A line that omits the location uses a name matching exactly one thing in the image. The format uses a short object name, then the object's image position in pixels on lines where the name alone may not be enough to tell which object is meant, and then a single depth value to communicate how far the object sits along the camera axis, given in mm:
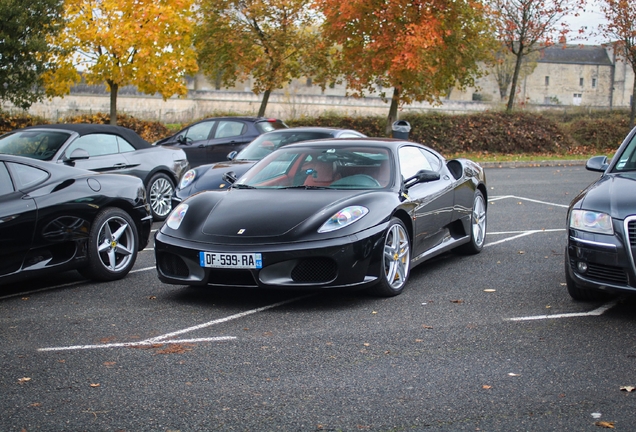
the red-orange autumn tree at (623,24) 36188
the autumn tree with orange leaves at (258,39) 30125
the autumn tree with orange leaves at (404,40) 26406
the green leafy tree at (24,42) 23953
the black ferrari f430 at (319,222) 6262
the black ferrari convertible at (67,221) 6742
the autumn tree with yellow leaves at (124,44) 24625
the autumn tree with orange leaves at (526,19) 34750
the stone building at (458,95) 61125
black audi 5691
